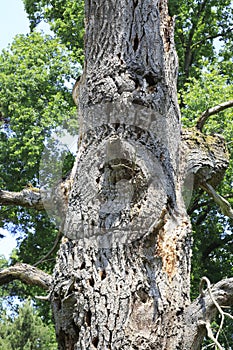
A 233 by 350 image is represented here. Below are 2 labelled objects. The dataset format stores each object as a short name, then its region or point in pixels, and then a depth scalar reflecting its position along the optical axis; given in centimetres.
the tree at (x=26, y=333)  2414
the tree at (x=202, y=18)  2298
